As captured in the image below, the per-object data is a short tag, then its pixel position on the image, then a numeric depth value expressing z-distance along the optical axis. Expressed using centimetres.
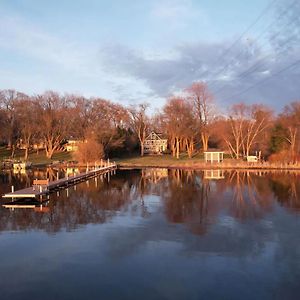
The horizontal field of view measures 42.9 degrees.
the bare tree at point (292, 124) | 5097
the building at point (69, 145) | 8456
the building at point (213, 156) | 5688
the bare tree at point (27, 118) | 6800
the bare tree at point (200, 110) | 6931
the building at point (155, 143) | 8762
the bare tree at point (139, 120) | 7893
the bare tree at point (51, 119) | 6786
